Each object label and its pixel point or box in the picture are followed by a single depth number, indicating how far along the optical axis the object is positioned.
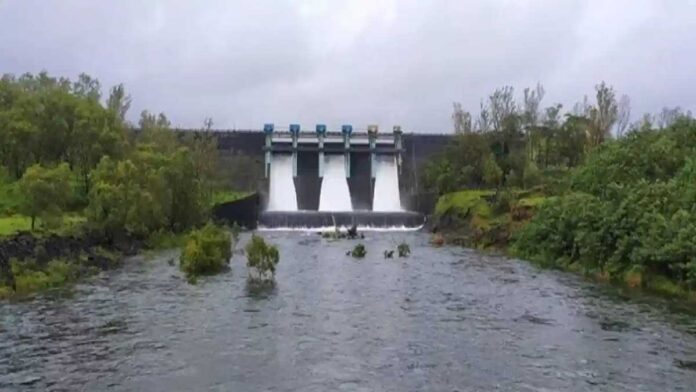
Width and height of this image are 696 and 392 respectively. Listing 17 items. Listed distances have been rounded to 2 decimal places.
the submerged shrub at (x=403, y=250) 52.49
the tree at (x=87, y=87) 88.95
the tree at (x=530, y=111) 96.81
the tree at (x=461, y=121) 97.00
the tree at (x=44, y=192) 47.75
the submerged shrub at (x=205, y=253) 41.41
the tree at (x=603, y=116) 88.56
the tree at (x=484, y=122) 97.43
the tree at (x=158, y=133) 81.44
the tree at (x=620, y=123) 95.36
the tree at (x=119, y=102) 92.19
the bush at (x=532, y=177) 82.50
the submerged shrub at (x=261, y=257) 38.12
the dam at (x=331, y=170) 94.25
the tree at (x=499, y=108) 97.31
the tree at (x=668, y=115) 101.69
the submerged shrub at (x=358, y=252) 51.62
